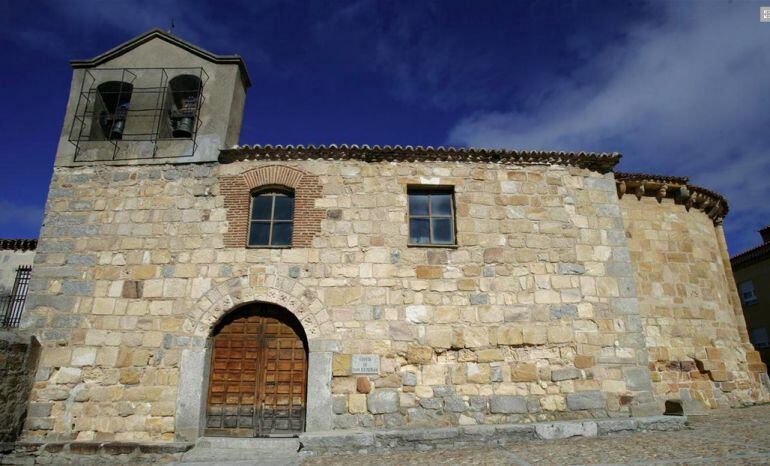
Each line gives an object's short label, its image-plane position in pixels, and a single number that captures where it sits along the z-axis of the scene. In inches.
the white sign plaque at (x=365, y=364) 305.6
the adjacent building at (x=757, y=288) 743.7
